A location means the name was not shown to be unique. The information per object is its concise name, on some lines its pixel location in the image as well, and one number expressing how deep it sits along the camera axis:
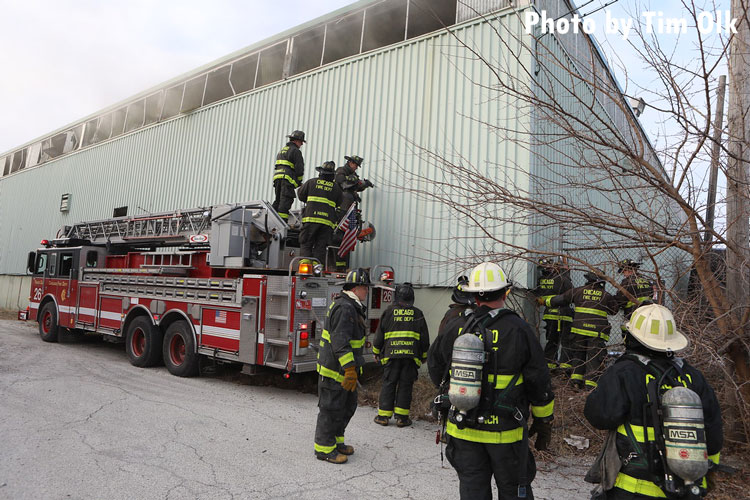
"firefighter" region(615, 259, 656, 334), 4.68
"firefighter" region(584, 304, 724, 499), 2.34
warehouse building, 8.37
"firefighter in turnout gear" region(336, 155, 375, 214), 8.62
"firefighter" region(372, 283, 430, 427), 5.85
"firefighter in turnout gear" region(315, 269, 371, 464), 4.43
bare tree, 4.17
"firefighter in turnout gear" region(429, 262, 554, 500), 2.74
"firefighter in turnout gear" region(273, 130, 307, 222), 8.56
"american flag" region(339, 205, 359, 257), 8.23
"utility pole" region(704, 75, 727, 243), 4.15
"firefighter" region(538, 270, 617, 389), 6.48
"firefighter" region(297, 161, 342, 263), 7.62
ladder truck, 6.54
